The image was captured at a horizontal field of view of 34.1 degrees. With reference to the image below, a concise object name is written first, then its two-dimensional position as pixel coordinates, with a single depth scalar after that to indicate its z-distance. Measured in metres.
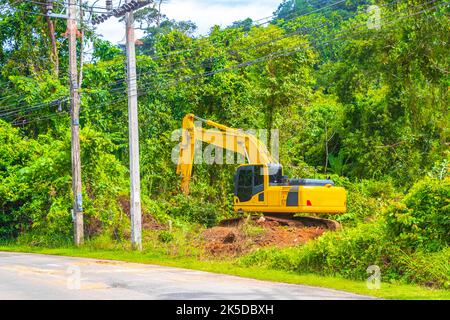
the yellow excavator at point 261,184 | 27.77
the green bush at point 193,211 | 34.47
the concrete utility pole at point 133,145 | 26.52
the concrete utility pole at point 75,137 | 29.77
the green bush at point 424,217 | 19.27
